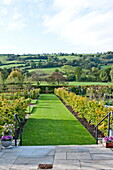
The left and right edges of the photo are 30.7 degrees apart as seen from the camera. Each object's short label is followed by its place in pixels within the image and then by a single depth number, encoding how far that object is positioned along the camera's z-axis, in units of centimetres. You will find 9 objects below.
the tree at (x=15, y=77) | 3481
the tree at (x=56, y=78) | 4068
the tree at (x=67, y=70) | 5629
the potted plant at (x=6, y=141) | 551
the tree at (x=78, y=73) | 5112
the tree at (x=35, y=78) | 4024
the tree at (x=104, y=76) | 5016
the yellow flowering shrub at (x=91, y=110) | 829
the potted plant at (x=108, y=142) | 536
